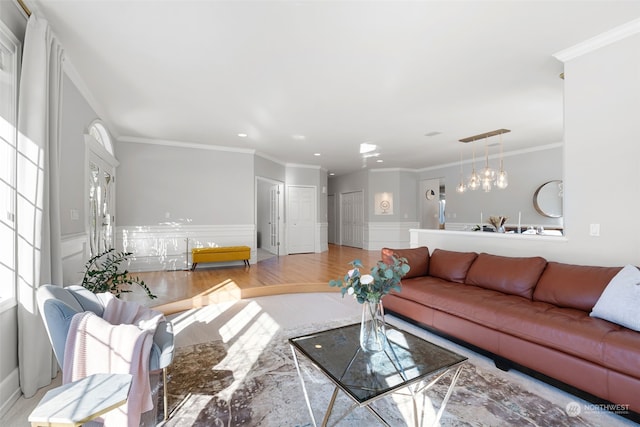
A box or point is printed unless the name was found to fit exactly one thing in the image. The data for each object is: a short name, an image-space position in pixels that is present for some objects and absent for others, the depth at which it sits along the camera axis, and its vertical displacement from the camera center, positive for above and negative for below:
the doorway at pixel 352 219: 9.73 -0.13
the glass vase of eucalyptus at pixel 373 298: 1.87 -0.51
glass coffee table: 1.53 -0.84
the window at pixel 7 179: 2.04 +0.27
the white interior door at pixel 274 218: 8.18 -0.05
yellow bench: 5.92 -0.74
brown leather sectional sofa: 1.87 -0.80
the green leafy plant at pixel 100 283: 2.86 -0.63
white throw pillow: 1.98 -0.60
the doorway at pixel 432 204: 9.39 +0.32
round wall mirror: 6.29 +0.29
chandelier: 5.00 +0.67
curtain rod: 2.11 +1.49
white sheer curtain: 2.06 +0.12
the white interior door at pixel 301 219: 8.45 -0.08
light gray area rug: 1.83 -1.22
